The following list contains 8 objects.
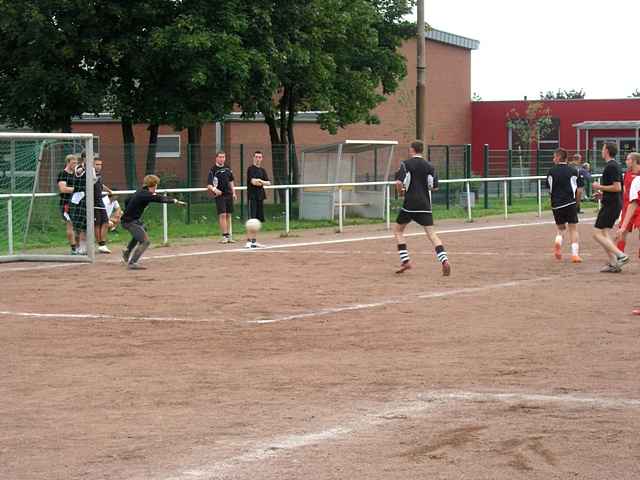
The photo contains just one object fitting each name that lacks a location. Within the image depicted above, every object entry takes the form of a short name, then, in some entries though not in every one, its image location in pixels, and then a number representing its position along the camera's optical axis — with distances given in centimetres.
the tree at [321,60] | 3194
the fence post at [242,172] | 3176
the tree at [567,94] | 9900
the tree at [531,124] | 5816
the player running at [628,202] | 1772
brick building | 4625
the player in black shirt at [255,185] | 2623
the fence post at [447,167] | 3706
